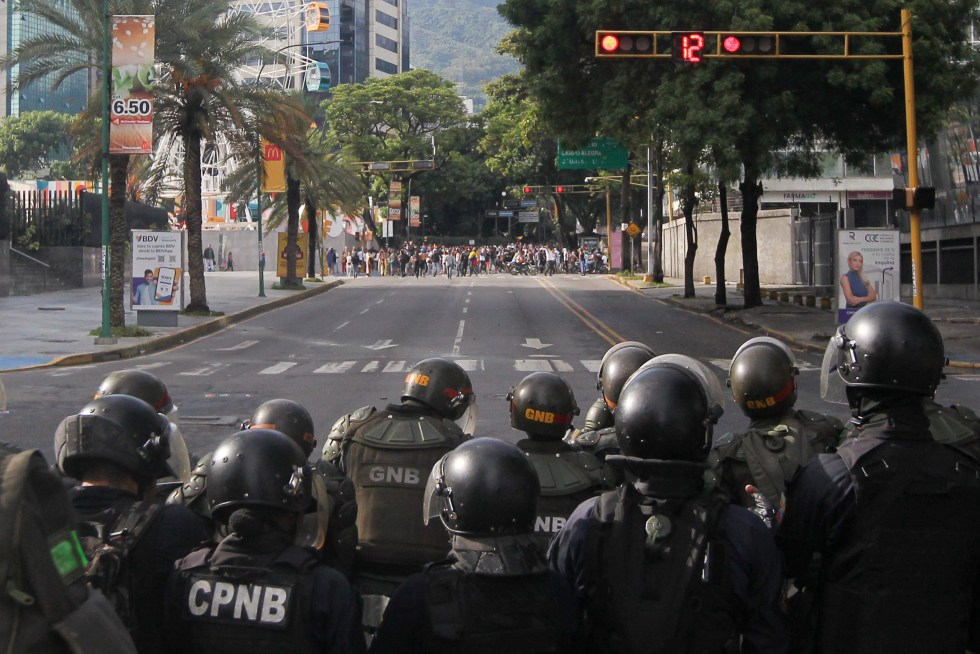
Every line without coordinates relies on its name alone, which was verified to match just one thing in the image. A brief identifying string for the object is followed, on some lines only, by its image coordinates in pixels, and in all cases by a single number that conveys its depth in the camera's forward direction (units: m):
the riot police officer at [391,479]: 4.84
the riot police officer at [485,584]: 3.15
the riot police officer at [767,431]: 4.59
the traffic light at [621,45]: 20.09
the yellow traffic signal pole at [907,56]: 20.17
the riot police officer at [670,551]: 3.13
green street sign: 45.59
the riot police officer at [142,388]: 5.25
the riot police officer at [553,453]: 4.59
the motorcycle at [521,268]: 71.25
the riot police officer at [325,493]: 3.70
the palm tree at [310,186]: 45.77
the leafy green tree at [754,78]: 25.30
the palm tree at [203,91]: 28.16
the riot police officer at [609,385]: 5.59
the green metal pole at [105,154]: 24.47
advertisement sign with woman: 22.70
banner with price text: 23.25
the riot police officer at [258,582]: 3.12
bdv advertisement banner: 27.52
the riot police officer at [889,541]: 3.36
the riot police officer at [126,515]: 3.29
